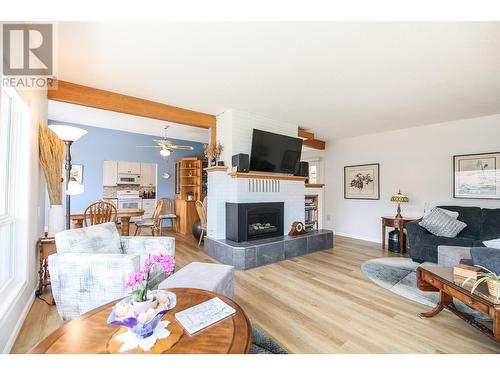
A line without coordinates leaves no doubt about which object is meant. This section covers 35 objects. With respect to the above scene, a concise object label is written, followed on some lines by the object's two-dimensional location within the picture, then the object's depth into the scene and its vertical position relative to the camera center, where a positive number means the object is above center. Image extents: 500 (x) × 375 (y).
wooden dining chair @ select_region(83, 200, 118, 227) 3.45 -0.42
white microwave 5.66 +0.24
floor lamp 2.38 +0.57
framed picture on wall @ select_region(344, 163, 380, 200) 5.05 +0.17
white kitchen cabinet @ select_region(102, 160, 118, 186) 5.47 +0.38
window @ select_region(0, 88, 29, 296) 1.78 +0.07
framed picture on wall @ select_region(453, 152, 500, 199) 3.67 +0.22
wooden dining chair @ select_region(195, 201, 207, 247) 4.31 -0.50
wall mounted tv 3.83 +0.65
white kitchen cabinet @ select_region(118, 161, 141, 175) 5.66 +0.54
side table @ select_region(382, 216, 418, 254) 4.11 -0.67
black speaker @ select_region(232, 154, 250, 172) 3.57 +0.42
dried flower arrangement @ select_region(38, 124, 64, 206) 2.39 +0.32
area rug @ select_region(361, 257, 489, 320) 2.29 -1.16
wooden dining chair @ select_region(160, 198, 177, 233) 6.16 -0.61
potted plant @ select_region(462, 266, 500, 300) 1.52 -0.66
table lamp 4.26 -0.20
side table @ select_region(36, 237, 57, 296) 2.24 -0.70
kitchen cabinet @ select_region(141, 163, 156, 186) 6.00 +0.39
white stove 5.67 -0.28
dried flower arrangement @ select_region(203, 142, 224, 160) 3.92 +0.65
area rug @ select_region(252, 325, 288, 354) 1.54 -1.13
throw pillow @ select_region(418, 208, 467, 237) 3.37 -0.56
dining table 3.46 -0.46
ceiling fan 4.70 +0.90
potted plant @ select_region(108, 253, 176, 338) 0.95 -0.54
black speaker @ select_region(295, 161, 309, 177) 4.52 +0.39
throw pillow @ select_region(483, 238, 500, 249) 2.04 -0.52
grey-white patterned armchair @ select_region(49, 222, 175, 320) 1.73 -0.70
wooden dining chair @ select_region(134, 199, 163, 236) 4.28 -0.69
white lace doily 0.92 -0.65
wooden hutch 5.84 +0.01
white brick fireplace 3.71 +0.11
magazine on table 1.07 -0.66
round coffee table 0.92 -0.67
